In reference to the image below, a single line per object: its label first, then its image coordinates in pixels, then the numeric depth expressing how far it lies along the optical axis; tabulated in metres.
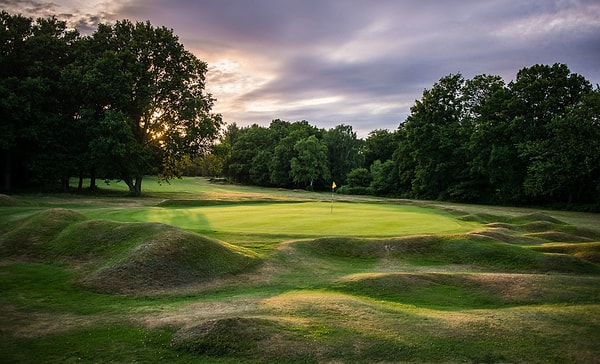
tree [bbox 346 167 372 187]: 89.25
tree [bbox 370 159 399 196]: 79.12
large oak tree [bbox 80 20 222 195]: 44.22
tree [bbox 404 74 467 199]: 64.44
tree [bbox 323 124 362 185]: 100.75
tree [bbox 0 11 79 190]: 41.41
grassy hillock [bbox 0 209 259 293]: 13.27
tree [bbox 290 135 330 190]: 91.53
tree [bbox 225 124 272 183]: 109.00
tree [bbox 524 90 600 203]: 43.66
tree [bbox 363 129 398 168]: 100.94
